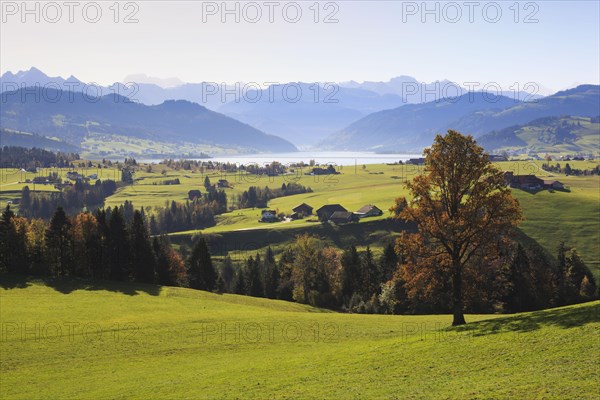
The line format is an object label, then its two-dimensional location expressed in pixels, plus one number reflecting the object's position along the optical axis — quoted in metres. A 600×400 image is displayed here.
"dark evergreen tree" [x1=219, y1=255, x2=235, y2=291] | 157.79
